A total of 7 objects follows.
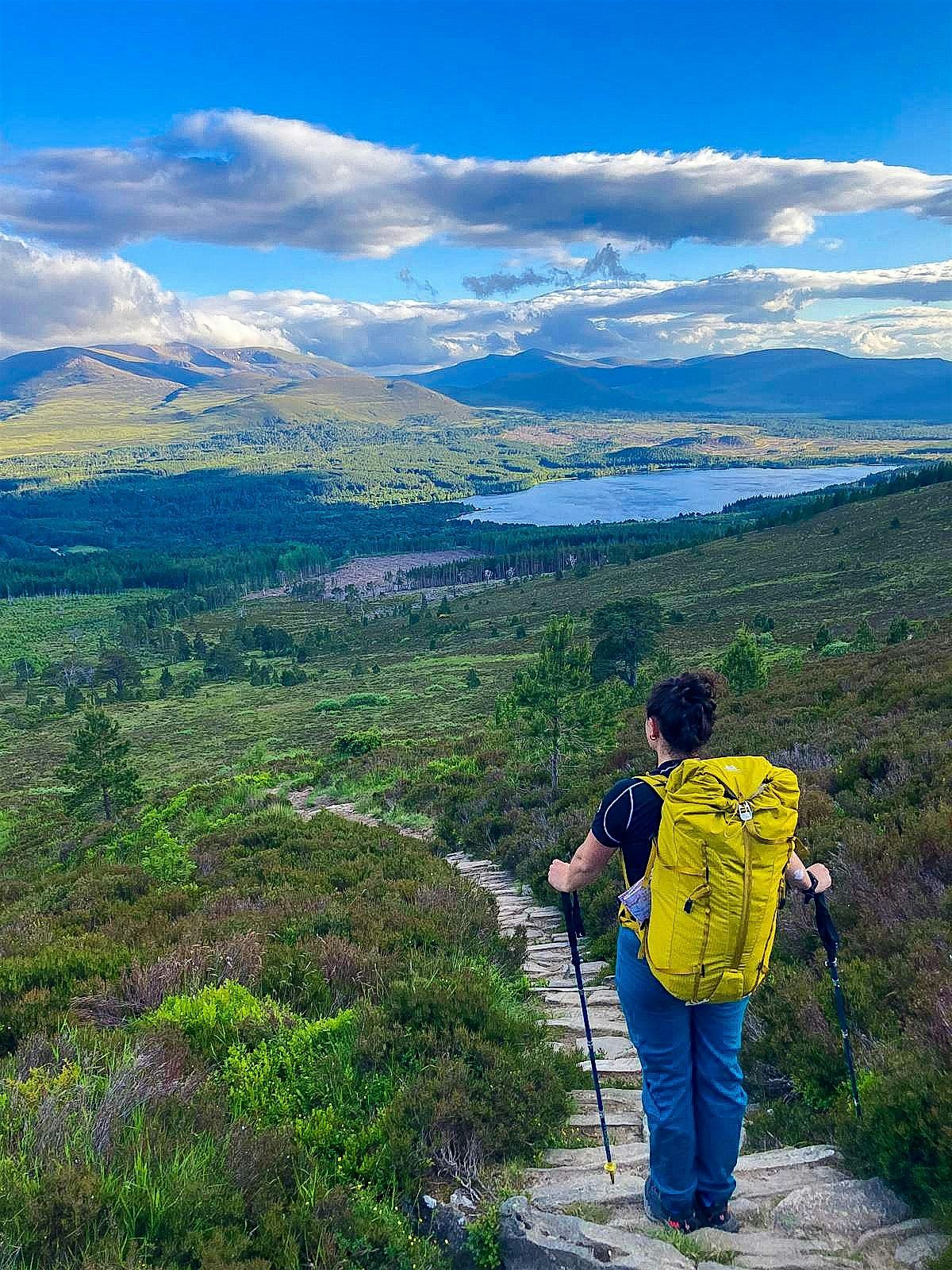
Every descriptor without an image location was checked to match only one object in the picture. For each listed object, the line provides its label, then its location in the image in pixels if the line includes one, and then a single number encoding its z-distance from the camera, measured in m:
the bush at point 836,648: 33.19
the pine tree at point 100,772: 25.38
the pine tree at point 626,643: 46.25
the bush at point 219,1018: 5.49
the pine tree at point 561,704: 18.86
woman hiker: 3.92
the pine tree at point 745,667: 26.52
